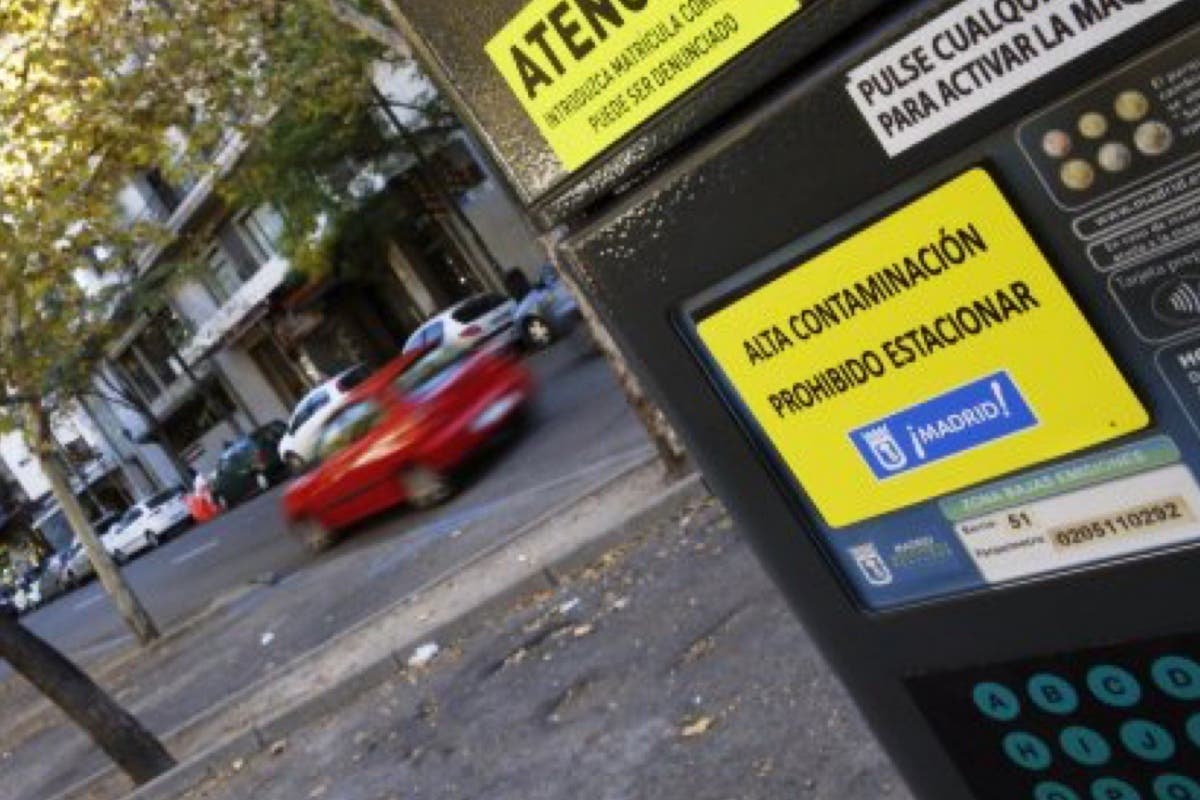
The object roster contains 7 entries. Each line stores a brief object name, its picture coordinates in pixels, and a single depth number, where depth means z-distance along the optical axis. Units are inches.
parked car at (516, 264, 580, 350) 877.2
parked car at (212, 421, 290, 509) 1288.1
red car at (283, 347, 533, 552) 585.6
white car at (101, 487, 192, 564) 1443.2
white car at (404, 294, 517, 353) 887.7
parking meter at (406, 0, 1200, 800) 48.8
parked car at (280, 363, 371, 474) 1047.6
